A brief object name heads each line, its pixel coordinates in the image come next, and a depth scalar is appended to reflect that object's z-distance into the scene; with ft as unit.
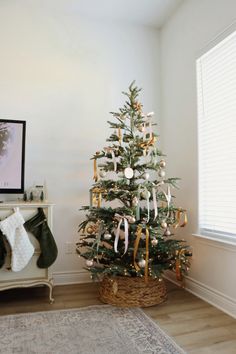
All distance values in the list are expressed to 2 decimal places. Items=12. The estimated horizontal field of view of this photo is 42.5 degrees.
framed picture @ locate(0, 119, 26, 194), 9.37
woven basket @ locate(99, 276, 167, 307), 8.25
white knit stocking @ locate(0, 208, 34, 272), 8.00
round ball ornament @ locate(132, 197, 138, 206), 8.44
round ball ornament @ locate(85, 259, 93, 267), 8.22
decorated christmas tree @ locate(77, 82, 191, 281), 8.20
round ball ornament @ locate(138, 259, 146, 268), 7.98
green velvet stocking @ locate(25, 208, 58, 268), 8.46
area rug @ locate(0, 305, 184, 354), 6.11
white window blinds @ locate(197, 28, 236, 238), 8.21
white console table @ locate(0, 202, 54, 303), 8.25
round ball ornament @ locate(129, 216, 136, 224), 8.09
